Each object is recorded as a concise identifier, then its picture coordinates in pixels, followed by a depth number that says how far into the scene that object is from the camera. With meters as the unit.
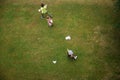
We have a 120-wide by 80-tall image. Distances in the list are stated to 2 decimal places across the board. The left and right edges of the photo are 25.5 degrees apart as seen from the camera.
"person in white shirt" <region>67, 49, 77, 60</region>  22.38
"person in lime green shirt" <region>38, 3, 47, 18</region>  26.22
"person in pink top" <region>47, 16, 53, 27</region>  25.61
